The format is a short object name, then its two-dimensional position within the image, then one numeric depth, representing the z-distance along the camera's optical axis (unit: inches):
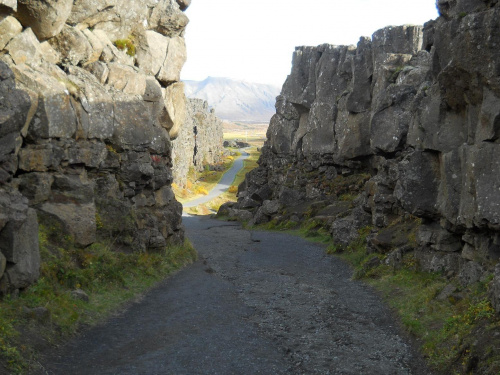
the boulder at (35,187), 684.1
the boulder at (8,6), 673.8
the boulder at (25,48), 730.8
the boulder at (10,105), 597.9
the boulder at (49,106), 713.6
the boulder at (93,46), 901.4
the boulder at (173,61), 1120.2
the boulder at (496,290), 484.6
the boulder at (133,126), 912.3
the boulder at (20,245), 526.3
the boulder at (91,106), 809.5
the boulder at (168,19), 1135.6
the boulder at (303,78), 2144.4
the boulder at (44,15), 745.0
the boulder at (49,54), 814.5
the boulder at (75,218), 706.2
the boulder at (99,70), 903.7
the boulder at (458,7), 674.2
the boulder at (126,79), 935.7
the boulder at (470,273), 622.2
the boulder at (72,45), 848.3
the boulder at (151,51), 1074.1
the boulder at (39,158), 689.0
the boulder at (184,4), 1231.6
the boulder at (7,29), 709.3
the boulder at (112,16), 893.2
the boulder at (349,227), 1233.4
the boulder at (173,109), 1117.2
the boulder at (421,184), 794.8
